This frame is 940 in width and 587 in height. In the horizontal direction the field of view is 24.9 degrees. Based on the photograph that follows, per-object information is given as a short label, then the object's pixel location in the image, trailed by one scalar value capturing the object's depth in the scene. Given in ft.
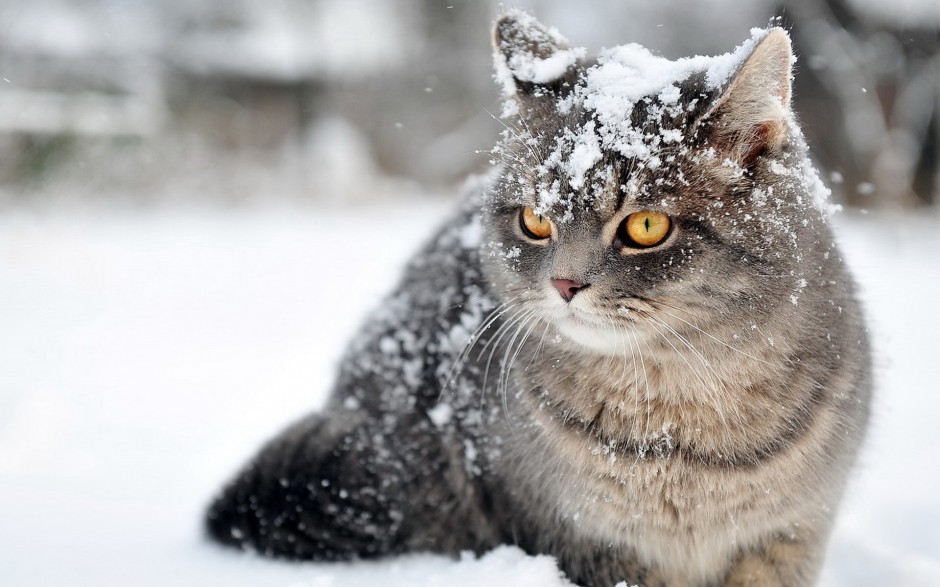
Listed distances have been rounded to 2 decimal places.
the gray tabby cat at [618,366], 2.45
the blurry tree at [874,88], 8.65
